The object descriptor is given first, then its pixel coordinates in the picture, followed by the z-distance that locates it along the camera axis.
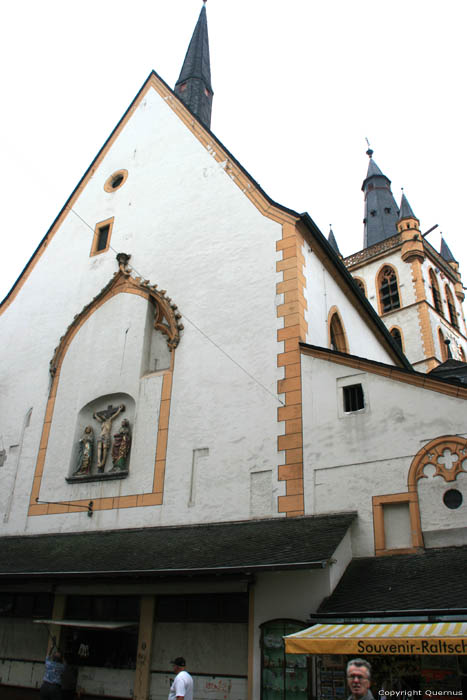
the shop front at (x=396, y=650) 6.71
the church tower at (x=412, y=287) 39.34
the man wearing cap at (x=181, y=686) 7.65
